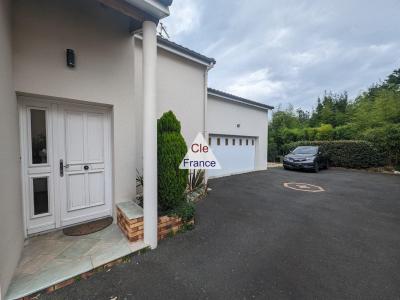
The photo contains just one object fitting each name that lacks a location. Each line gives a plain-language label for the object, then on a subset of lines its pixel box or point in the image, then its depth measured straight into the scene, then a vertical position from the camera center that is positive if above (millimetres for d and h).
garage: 7836 +627
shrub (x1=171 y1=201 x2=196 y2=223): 3293 -1251
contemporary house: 2357 +511
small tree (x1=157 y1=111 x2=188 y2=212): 3154 -339
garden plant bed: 2783 -1318
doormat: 3094 -1503
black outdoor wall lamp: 2946 +1438
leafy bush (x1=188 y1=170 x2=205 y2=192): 5523 -1121
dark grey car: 10172 -867
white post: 2697 +135
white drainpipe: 6279 +1635
